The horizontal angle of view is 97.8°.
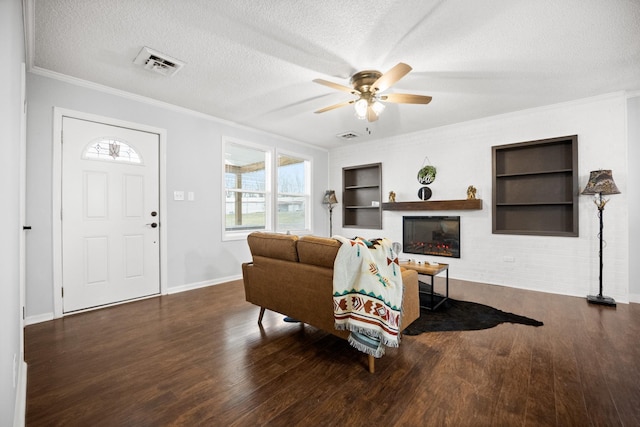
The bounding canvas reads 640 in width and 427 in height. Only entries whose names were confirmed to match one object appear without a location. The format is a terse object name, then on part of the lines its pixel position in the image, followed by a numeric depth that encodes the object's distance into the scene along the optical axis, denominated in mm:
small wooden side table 3080
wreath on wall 4902
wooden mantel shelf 4355
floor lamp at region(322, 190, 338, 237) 6098
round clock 4965
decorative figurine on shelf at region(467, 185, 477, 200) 4398
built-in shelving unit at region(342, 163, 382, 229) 5926
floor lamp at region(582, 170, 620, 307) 3254
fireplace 4695
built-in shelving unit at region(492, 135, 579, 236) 3863
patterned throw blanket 1885
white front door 3029
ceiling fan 2615
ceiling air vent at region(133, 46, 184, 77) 2553
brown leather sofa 2098
